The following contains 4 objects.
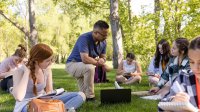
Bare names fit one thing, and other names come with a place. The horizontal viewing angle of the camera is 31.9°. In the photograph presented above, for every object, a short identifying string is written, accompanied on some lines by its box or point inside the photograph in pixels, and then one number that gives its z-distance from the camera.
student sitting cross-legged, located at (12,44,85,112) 4.28
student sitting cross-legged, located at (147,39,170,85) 7.98
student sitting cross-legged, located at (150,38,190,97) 5.02
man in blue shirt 6.34
